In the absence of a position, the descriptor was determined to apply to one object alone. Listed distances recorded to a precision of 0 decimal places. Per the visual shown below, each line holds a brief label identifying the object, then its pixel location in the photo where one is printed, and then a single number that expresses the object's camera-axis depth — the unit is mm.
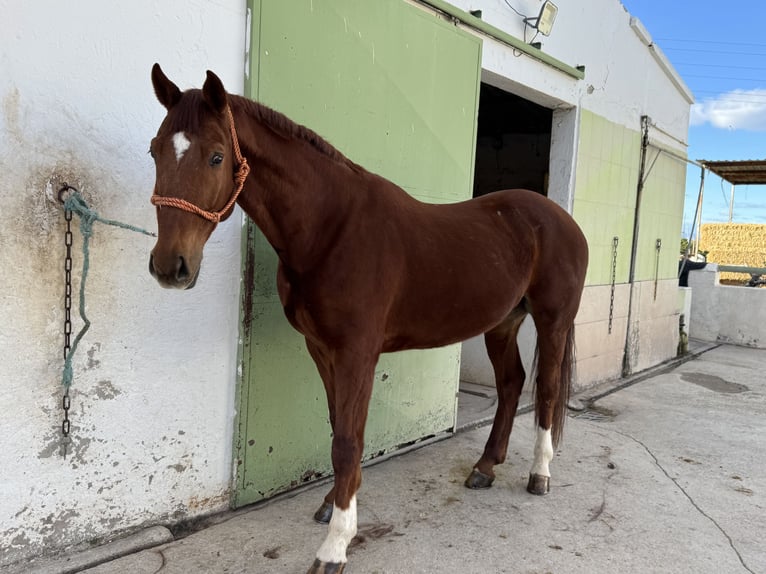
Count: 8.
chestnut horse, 1614
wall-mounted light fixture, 4152
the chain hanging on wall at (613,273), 5586
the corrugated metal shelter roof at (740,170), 8477
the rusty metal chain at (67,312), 1923
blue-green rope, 1927
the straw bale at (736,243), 18875
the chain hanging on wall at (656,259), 6535
